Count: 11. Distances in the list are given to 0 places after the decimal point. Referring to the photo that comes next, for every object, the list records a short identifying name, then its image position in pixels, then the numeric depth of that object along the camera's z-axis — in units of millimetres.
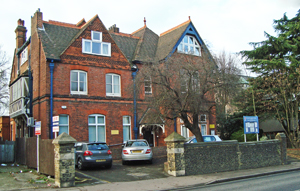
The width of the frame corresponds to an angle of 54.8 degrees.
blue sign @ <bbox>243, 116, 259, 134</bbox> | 18297
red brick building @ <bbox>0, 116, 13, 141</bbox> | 30675
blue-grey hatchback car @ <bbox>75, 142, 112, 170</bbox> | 15133
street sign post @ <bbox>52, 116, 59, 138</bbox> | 14201
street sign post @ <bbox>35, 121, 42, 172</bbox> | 14470
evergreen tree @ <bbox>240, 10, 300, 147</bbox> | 23766
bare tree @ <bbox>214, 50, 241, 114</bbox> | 16500
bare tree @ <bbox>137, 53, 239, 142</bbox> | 16250
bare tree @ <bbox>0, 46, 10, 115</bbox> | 26906
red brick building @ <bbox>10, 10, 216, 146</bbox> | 20312
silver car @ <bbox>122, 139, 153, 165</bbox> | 16797
